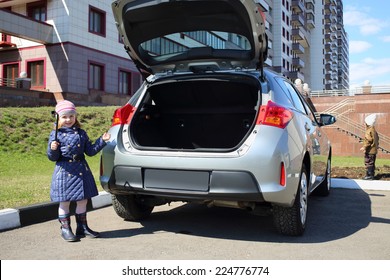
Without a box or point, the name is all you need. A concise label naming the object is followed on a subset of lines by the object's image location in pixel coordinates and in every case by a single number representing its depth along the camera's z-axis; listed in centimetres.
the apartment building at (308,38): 5697
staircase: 2195
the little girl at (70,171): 392
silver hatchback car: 375
